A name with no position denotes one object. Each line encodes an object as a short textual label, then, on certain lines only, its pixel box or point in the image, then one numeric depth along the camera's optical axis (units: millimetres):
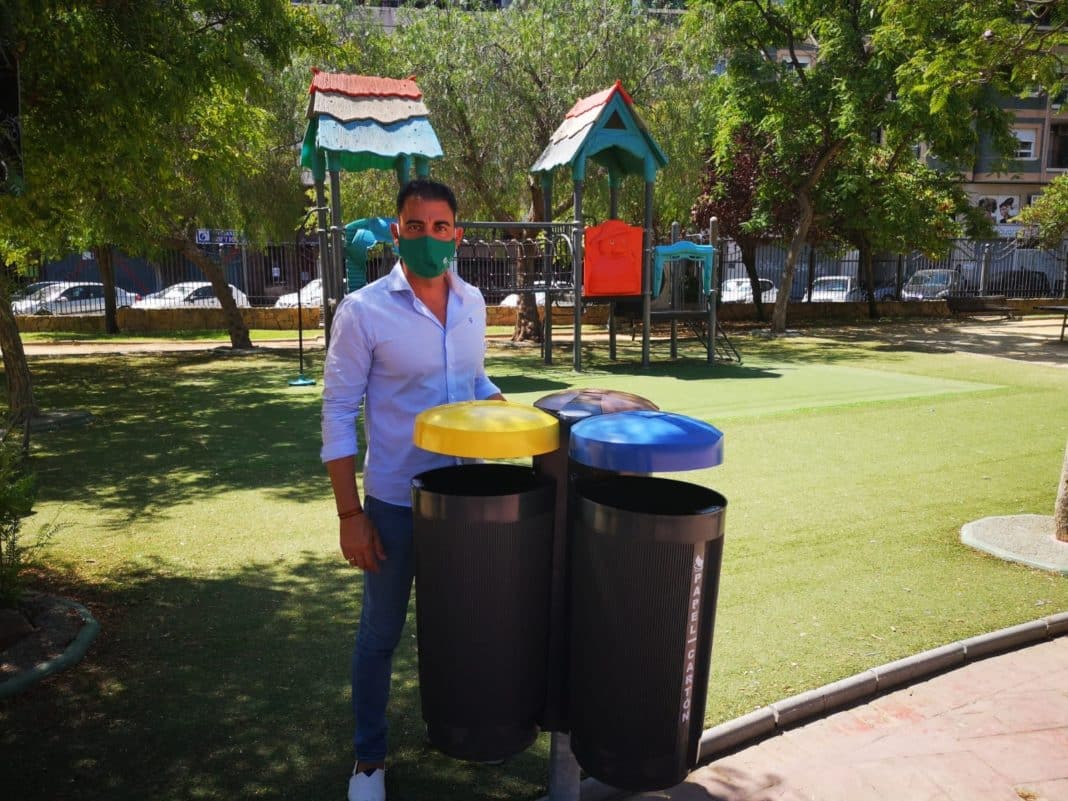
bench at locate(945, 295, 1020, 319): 26875
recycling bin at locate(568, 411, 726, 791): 2109
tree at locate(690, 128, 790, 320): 21594
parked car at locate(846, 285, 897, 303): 27505
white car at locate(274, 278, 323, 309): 24078
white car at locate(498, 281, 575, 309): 23531
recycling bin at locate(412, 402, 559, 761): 2191
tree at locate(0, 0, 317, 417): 5641
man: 2477
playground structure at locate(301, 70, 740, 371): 10867
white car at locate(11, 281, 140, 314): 23580
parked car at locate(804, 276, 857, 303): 27500
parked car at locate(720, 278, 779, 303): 27516
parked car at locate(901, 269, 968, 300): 28469
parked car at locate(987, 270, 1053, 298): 29094
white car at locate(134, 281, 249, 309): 23844
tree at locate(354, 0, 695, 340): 17031
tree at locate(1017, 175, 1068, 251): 27844
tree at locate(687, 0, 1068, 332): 17359
